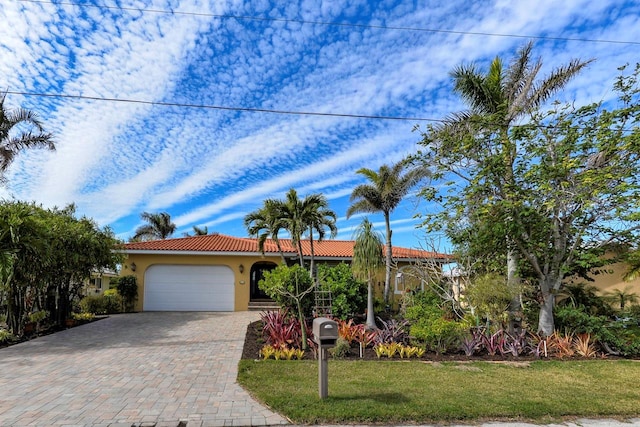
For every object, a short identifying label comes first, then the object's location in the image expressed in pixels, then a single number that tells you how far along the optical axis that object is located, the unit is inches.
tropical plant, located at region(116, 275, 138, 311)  675.4
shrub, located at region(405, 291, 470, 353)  334.4
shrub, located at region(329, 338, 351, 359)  319.0
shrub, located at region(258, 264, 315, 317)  402.6
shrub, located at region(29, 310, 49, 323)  444.5
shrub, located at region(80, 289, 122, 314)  617.3
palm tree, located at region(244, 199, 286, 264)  559.5
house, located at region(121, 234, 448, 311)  702.5
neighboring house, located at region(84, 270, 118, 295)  915.4
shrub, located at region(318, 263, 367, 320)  466.3
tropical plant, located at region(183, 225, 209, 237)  1565.3
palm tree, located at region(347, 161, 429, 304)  620.7
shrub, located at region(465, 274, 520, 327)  358.0
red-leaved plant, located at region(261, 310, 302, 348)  354.0
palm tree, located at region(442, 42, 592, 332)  392.8
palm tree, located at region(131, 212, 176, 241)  1515.7
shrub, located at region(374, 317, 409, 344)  352.2
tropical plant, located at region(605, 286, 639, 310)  515.5
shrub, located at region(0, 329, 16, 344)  378.9
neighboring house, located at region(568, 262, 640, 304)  661.8
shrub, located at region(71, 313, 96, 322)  532.4
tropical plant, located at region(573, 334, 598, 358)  341.4
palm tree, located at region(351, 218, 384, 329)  415.8
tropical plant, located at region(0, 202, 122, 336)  378.3
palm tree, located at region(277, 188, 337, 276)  553.3
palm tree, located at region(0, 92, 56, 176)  652.7
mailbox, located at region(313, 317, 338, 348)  210.1
